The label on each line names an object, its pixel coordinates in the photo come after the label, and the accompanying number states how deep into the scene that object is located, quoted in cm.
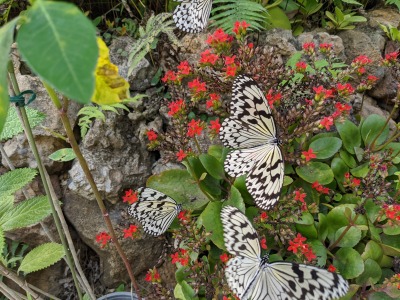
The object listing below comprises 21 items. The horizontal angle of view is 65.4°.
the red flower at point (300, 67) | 33
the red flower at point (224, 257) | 30
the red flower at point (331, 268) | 29
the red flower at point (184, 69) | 32
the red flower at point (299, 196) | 29
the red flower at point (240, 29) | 32
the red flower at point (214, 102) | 32
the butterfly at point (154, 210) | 33
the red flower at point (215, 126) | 32
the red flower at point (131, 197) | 32
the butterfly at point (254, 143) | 28
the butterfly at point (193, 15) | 39
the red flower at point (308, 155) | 30
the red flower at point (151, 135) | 33
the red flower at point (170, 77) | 33
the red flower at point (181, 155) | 31
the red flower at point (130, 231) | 32
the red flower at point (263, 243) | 29
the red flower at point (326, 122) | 28
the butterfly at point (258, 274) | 24
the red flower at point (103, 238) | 32
